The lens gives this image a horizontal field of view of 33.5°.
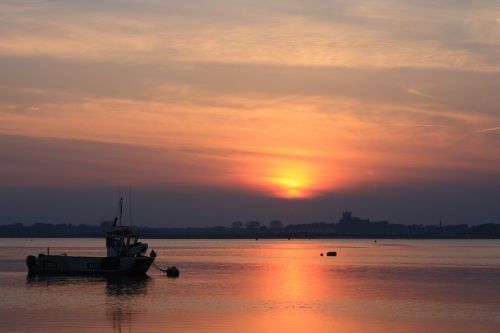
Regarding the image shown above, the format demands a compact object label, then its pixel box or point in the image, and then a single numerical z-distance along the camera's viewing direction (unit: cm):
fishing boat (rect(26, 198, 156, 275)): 10319
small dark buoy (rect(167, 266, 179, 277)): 10688
